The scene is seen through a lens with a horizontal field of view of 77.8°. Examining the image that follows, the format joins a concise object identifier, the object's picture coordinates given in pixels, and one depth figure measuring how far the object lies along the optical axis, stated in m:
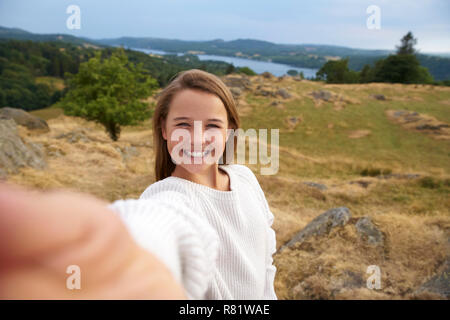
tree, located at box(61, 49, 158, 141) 14.83
